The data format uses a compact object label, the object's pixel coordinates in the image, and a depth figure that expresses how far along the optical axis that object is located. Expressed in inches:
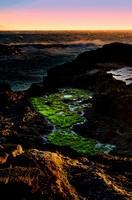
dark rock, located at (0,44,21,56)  2216.4
